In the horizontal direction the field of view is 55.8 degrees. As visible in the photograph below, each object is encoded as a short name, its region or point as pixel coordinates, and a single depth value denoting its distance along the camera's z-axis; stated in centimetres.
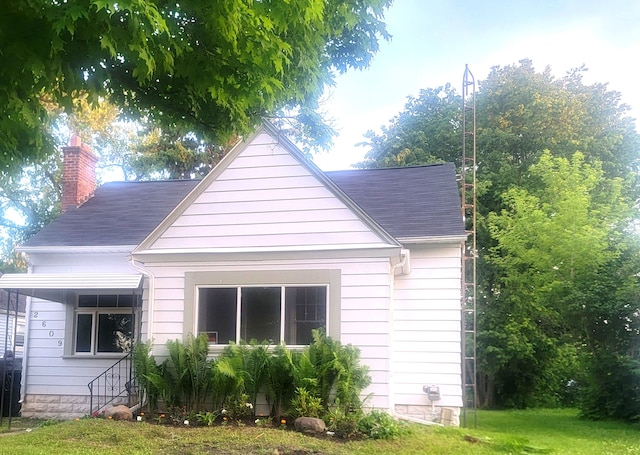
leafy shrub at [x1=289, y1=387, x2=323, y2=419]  917
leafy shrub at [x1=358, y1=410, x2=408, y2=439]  869
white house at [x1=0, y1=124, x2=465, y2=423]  1027
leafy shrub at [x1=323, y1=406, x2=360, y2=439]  874
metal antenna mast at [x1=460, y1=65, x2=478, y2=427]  1223
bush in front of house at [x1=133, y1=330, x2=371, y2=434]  931
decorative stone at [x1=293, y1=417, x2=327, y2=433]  870
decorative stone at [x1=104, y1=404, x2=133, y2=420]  951
